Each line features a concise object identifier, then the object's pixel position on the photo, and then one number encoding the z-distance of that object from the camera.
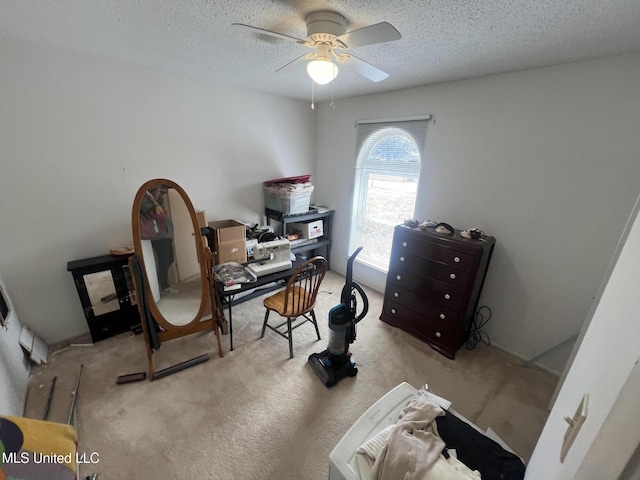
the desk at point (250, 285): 1.97
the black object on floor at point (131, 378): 1.79
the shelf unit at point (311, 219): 2.96
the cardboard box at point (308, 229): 3.21
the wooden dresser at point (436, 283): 1.97
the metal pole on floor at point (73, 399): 1.55
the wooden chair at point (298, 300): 2.01
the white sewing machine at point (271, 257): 2.26
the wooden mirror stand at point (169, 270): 1.82
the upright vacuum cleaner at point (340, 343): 1.79
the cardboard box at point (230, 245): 2.32
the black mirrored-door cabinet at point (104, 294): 2.03
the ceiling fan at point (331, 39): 1.12
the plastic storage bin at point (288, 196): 2.83
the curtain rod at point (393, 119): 2.35
